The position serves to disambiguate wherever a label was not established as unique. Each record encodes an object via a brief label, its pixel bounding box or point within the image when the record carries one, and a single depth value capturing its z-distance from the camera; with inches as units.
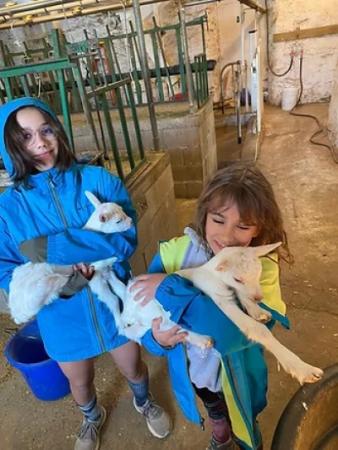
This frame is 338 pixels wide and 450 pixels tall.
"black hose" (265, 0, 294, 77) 267.4
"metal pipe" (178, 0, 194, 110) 107.8
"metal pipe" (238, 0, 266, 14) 136.7
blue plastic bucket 54.7
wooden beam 254.3
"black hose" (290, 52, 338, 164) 168.7
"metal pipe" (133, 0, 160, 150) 76.8
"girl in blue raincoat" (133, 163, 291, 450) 30.5
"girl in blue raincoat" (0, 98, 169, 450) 39.4
